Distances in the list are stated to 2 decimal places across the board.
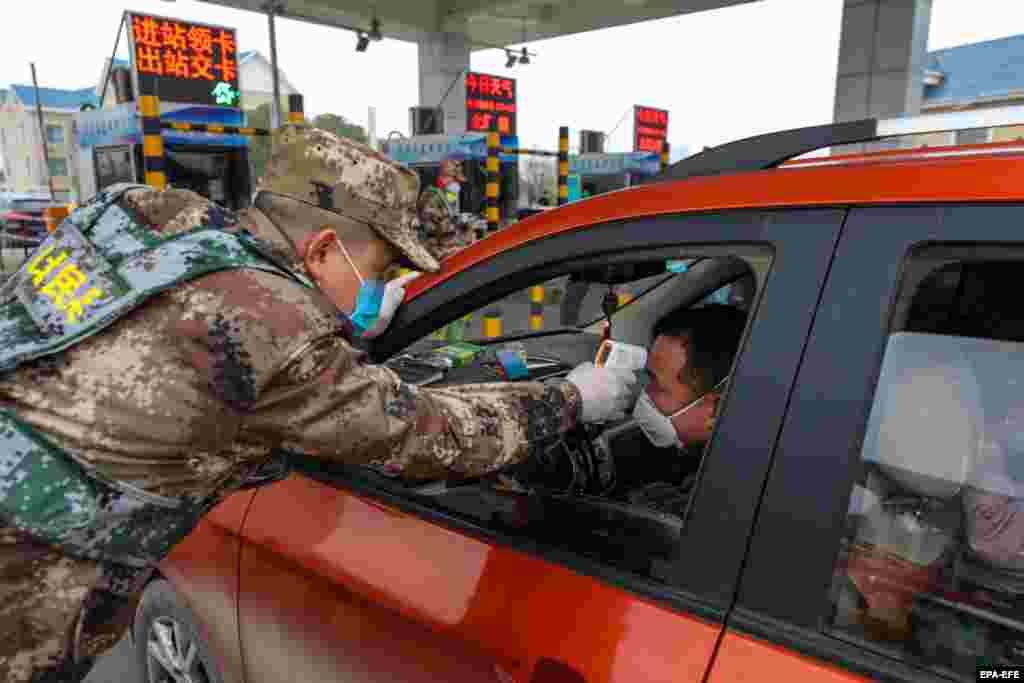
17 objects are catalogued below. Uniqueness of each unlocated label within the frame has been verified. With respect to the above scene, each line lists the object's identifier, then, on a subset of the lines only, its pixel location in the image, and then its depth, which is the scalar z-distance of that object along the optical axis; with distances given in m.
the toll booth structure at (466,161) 10.43
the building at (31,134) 58.59
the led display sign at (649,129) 16.09
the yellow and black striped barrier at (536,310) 6.57
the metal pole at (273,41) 11.25
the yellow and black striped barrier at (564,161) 6.99
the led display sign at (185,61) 8.27
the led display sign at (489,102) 12.07
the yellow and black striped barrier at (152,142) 4.33
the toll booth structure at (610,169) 13.45
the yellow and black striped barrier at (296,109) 5.00
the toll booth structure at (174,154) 7.50
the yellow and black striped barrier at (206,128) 4.53
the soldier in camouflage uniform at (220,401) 1.01
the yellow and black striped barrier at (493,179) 6.35
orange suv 0.86
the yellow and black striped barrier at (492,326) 5.60
